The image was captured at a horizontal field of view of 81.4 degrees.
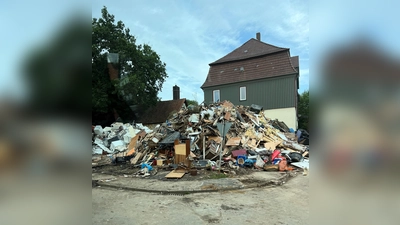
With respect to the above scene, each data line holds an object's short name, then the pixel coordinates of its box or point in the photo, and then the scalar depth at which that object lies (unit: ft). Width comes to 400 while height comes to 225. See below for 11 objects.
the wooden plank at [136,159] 36.15
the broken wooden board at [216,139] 35.83
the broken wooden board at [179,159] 32.07
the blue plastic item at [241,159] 31.74
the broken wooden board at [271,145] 37.01
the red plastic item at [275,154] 33.53
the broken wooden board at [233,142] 35.23
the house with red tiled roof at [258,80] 74.79
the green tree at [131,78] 74.38
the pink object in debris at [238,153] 33.22
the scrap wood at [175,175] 26.53
